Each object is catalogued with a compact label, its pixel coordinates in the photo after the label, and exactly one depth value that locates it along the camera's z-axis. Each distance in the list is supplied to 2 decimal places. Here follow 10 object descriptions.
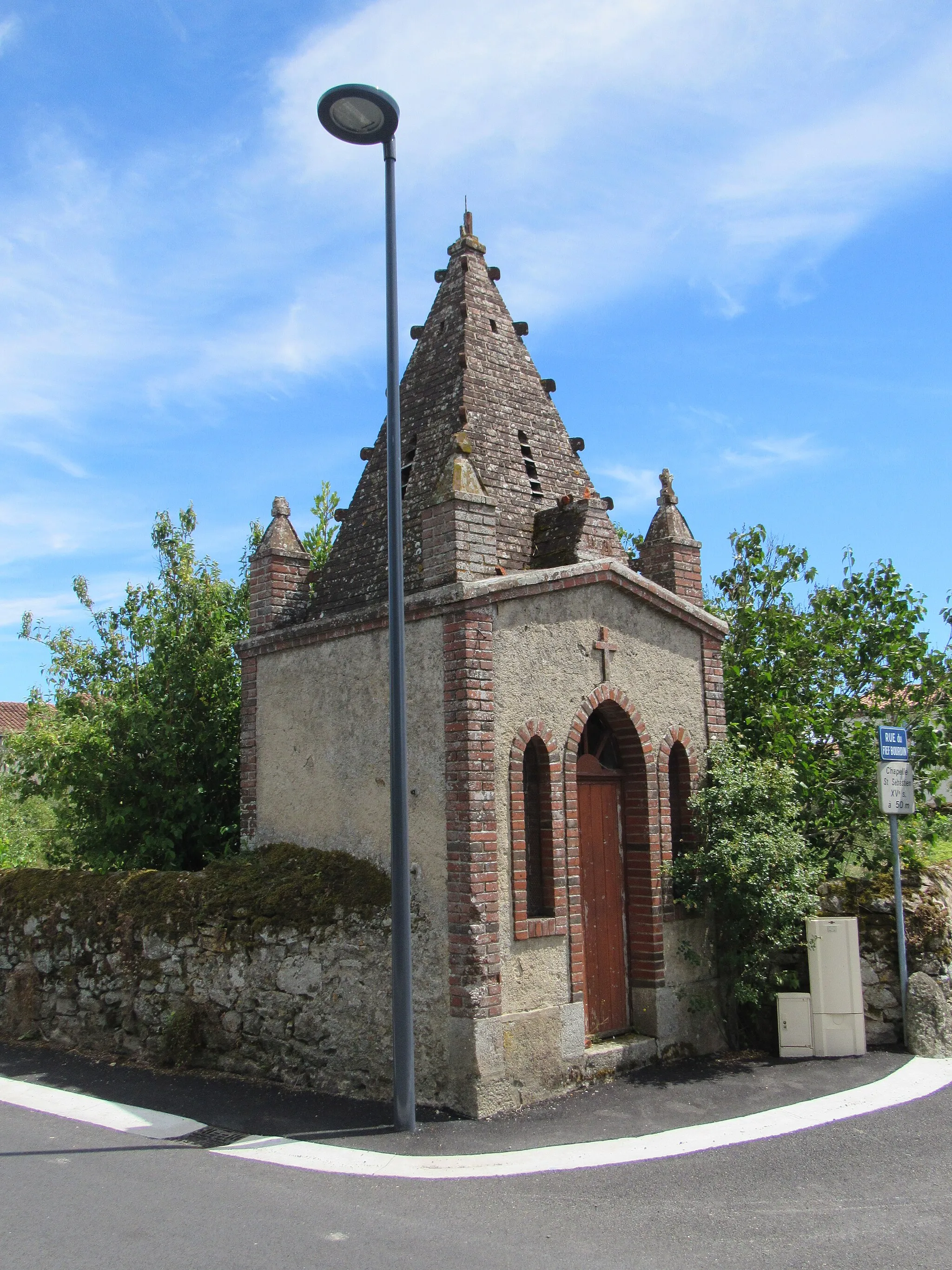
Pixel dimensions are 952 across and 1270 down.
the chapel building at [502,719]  8.20
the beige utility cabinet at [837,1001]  9.39
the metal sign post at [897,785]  9.61
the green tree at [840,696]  11.73
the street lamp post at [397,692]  7.44
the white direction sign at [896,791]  9.84
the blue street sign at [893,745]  10.00
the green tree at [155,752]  12.12
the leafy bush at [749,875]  9.22
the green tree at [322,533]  17.50
